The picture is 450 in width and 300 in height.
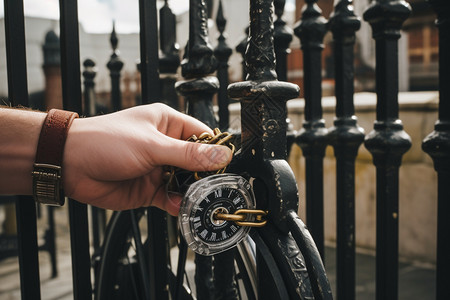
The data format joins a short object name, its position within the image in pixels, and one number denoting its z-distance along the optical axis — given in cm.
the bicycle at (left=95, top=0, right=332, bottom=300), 35
